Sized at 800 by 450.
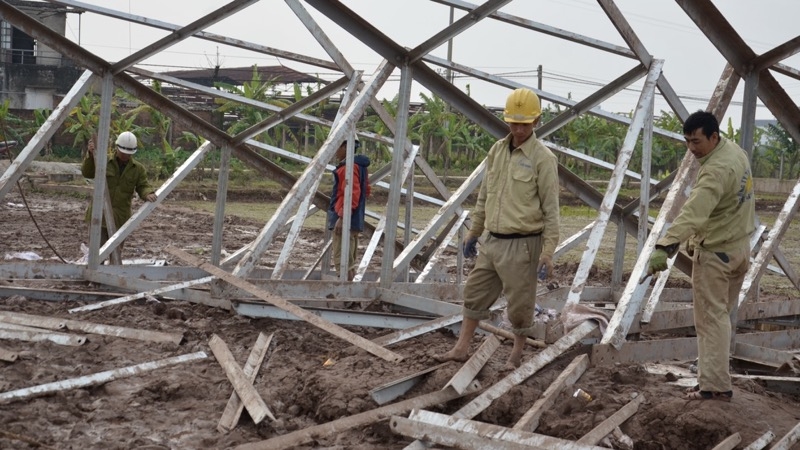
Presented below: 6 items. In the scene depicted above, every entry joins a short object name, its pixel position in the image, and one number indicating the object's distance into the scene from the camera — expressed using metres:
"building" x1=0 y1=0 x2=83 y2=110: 36.09
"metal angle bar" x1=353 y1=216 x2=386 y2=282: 9.51
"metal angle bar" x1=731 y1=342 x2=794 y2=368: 7.14
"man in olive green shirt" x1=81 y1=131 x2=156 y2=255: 10.55
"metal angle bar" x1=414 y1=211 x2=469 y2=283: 10.46
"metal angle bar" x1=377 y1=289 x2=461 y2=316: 7.92
